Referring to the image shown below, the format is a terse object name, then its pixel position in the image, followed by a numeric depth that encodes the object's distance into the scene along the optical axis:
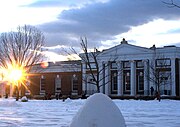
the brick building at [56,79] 61.78
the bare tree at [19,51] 50.34
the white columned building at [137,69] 51.50
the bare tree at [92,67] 55.78
